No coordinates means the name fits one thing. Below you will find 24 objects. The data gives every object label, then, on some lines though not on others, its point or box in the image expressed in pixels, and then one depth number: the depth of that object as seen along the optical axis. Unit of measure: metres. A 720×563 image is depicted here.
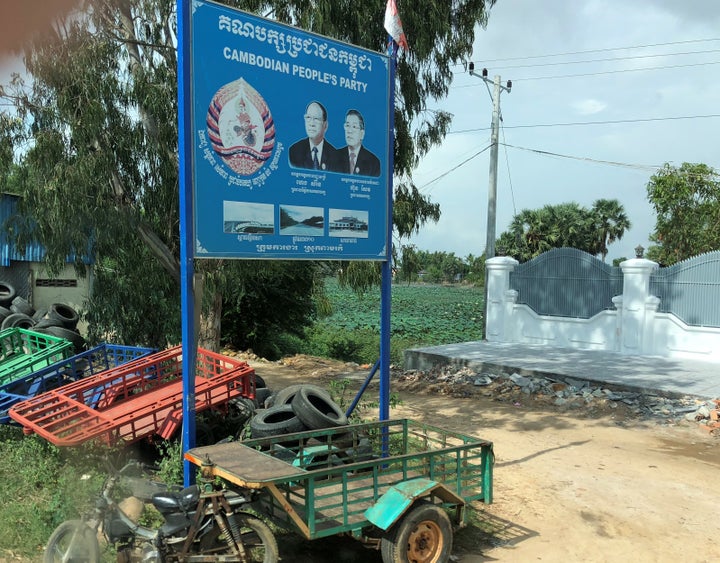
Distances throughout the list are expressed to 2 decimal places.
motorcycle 3.90
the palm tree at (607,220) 37.72
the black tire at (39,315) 10.84
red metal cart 5.60
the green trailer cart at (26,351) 7.33
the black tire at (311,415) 5.51
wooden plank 3.96
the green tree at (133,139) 7.87
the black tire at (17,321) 10.17
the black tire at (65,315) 9.68
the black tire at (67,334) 8.59
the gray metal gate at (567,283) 15.43
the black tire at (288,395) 6.20
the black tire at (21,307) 11.98
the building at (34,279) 15.86
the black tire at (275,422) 5.46
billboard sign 4.89
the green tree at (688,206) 19.53
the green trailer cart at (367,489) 4.08
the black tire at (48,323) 9.26
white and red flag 6.18
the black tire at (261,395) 7.27
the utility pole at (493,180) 18.67
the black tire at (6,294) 13.12
